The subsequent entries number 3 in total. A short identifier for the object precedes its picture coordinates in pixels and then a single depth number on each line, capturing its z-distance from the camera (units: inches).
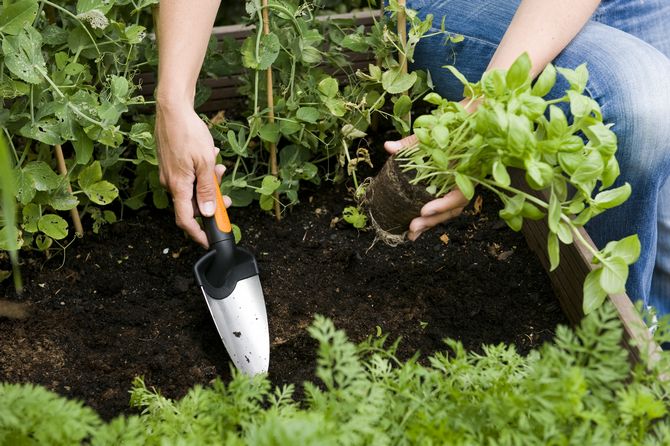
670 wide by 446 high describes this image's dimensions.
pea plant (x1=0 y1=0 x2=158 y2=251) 56.7
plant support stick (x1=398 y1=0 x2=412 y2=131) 65.7
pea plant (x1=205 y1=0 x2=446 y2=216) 66.0
